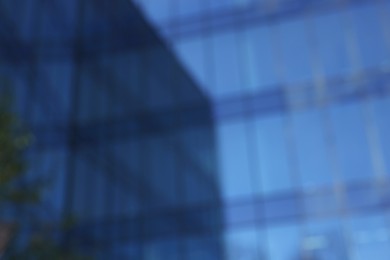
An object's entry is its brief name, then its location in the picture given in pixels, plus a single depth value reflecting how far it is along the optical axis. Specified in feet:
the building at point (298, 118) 51.60
